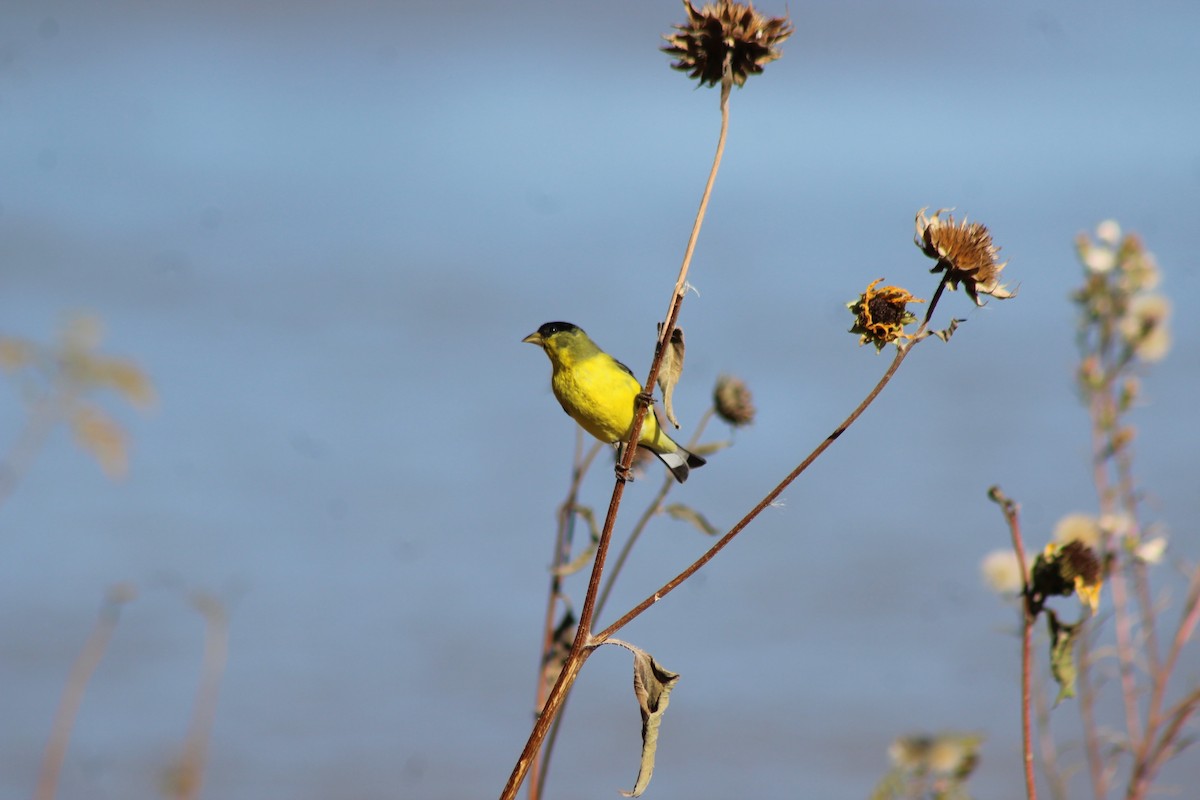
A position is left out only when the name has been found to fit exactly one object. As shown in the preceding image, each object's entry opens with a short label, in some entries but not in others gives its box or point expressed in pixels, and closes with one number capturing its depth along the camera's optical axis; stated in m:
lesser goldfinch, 6.71
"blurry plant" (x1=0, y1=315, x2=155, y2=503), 8.09
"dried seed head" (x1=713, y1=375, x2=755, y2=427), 7.73
